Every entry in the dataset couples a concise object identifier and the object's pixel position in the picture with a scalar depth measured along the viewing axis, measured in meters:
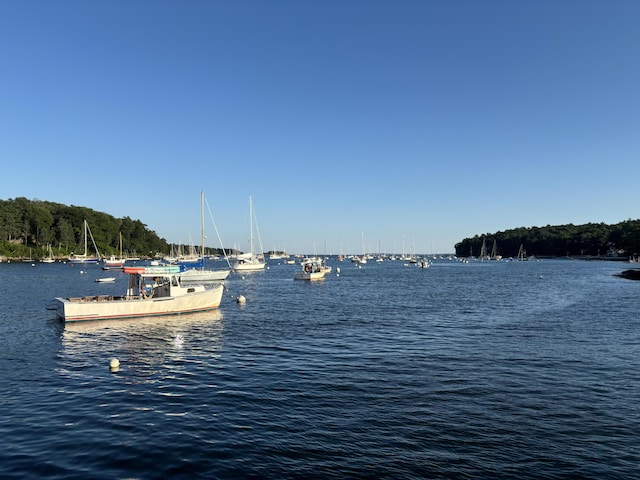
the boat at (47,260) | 195.32
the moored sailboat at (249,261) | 136.25
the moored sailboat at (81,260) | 186.50
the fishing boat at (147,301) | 37.09
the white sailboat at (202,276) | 92.56
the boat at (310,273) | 98.62
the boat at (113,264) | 154.25
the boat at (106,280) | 91.21
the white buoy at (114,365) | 22.41
